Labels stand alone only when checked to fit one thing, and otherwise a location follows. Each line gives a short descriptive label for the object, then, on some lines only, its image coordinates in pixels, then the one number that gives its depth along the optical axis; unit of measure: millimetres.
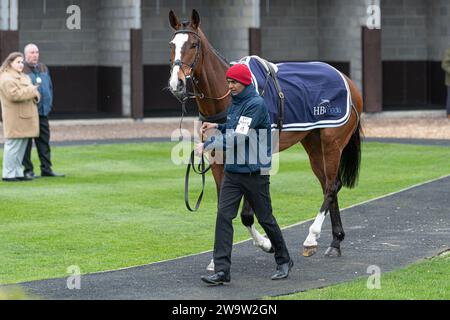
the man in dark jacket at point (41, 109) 18922
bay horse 11008
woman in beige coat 18375
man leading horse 10430
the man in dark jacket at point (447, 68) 30859
